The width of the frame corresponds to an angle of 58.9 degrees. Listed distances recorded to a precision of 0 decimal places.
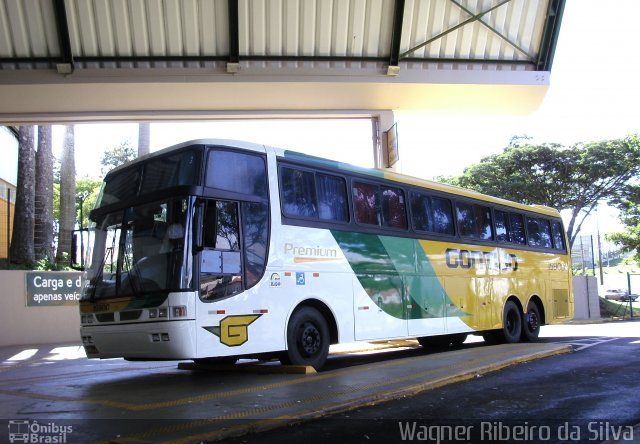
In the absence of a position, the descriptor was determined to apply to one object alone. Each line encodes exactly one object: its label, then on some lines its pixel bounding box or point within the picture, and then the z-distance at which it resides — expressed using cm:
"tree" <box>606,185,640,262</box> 2977
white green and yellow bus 759
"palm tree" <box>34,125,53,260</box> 2127
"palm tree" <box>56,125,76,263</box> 2244
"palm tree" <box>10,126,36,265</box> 1992
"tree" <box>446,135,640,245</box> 2886
